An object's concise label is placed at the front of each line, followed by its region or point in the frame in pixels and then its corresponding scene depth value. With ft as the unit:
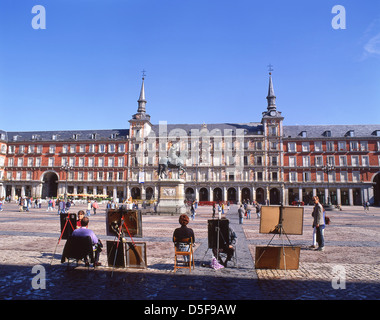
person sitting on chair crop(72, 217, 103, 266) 19.89
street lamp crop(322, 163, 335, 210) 113.97
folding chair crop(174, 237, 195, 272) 19.43
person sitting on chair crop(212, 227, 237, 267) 20.58
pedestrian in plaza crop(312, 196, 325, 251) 28.07
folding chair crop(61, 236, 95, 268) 19.62
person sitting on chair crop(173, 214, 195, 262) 19.75
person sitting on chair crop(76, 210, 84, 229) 21.91
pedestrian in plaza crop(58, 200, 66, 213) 71.31
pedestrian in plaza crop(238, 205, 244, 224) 56.03
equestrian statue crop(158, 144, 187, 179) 79.00
